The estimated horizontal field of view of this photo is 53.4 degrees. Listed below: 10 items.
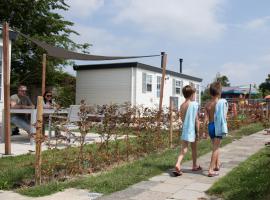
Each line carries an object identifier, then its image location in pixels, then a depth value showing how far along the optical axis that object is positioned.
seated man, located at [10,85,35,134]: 6.43
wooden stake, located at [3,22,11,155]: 4.88
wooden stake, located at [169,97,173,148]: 5.90
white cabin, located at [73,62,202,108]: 14.39
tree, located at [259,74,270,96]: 37.78
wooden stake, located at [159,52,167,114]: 7.36
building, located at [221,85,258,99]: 24.05
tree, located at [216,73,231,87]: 40.55
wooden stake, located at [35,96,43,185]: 3.55
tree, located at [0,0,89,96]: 15.79
